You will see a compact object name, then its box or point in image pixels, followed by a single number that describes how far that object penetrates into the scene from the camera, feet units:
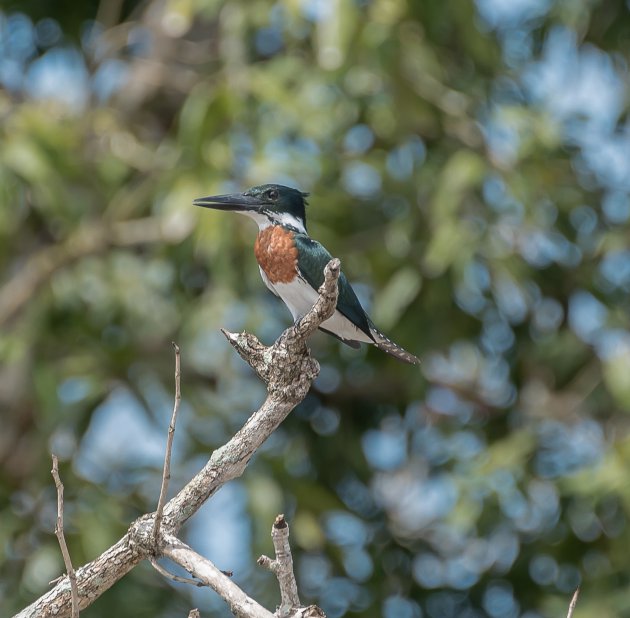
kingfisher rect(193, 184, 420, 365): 26.66
